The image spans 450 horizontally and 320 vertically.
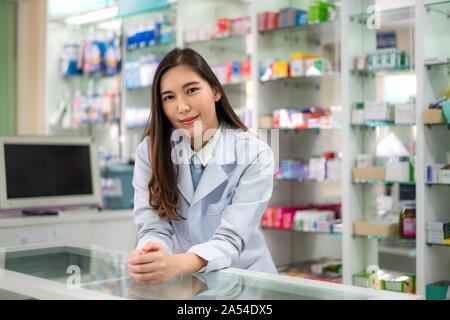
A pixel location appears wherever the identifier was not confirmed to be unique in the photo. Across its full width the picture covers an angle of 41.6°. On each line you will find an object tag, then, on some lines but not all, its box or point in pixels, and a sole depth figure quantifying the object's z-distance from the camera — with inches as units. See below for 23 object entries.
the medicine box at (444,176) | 141.4
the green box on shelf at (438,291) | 141.9
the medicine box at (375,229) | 155.6
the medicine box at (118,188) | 171.5
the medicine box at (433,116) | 141.0
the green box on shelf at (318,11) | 173.9
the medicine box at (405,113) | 151.9
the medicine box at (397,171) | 151.3
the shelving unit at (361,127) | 162.1
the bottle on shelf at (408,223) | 150.9
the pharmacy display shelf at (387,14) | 154.9
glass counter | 53.7
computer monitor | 136.5
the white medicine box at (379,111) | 156.9
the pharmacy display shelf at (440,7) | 145.9
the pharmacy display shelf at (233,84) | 193.6
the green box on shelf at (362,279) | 159.3
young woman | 74.3
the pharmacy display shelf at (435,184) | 143.5
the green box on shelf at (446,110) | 139.3
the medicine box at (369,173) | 157.4
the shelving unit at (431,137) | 144.9
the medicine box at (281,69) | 181.0
